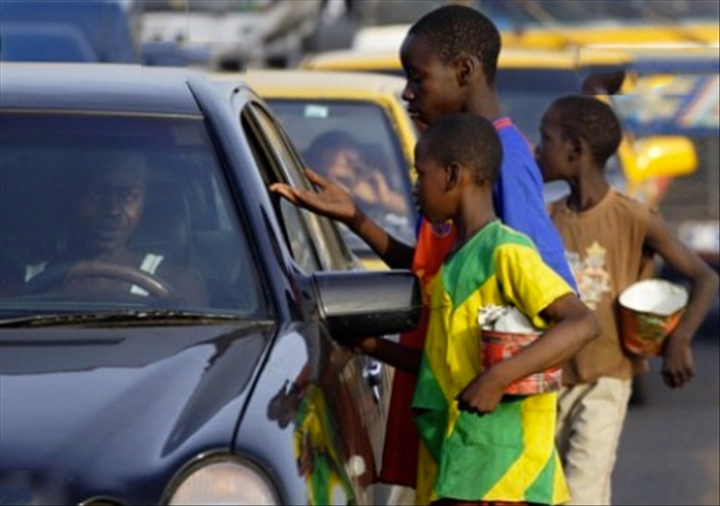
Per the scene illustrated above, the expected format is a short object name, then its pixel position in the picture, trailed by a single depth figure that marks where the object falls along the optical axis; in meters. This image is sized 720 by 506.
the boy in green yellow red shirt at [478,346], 10.77
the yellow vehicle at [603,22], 32.75
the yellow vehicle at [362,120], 20.16
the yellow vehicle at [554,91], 26.89
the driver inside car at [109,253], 10.69
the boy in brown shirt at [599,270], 15.13
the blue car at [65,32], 32.37
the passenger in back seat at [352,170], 19.95
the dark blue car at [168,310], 8.55
